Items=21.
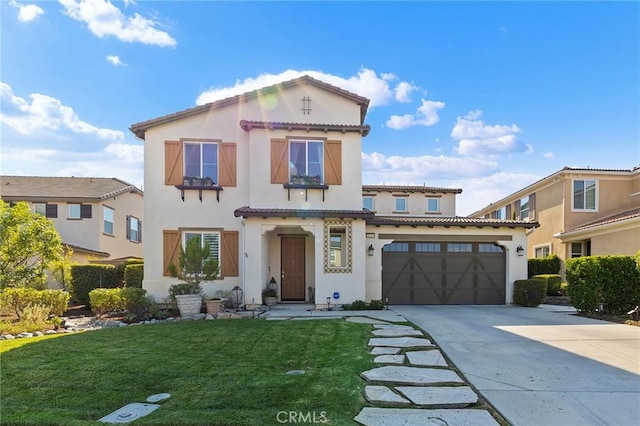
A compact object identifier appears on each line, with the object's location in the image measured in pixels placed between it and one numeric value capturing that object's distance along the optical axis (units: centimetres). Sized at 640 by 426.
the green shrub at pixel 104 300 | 1057
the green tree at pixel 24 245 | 997
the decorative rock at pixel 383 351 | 580
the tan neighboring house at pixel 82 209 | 1902
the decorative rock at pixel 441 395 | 378
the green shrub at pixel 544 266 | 1811
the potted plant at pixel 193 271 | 1013
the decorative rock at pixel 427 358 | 521
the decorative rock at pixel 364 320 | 880
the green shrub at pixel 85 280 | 1278
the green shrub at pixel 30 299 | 978
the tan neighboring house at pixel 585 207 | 1627
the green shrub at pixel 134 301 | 1047
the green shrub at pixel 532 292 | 1255
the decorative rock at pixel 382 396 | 381
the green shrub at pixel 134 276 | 1273
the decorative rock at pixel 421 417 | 332
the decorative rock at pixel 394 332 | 718
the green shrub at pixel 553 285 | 1550
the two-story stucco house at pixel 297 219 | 1158
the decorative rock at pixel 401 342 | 629
